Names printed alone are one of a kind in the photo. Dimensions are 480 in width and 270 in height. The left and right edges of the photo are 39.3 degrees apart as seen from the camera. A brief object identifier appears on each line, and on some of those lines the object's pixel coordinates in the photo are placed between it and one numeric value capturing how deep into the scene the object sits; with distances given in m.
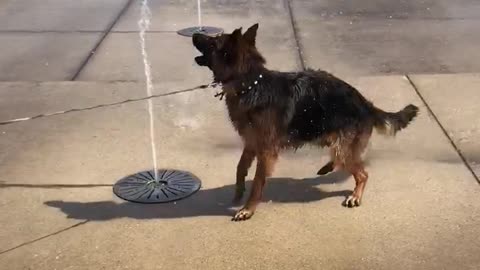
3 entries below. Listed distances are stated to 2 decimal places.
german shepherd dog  4.36
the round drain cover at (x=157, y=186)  4.88
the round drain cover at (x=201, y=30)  9.09
